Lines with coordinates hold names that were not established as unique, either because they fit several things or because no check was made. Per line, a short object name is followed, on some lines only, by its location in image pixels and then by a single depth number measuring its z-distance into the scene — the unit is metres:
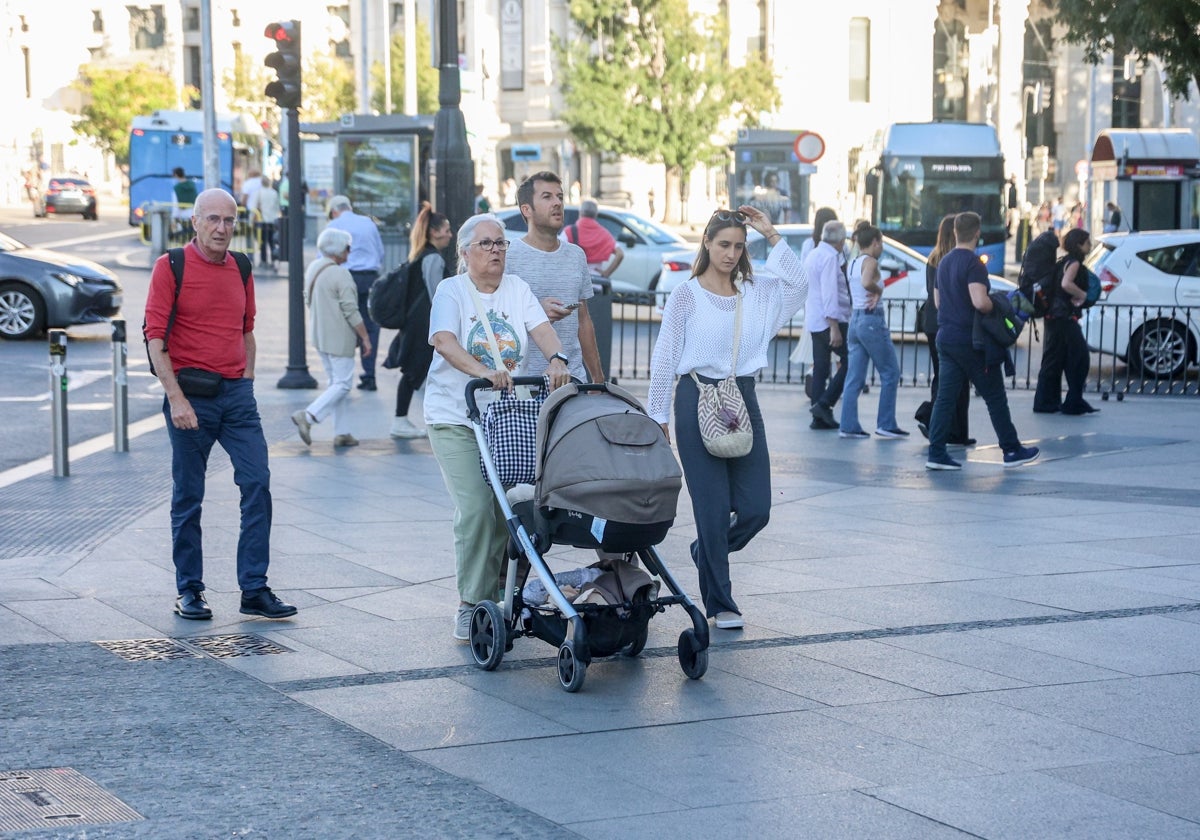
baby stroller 6.05
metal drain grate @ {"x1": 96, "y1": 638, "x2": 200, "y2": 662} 6.67
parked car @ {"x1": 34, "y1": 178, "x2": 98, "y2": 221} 60.72
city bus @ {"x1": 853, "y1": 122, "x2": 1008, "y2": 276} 29.41
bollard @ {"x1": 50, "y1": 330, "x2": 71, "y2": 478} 11.49
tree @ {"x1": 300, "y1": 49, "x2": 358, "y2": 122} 74.44
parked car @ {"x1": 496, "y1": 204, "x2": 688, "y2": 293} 26.70
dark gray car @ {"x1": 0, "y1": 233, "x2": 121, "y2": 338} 21.27
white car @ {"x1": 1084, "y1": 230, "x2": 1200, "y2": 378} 18.22
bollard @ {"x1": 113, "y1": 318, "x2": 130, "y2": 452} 12.68
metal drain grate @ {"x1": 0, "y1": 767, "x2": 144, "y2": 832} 4.70
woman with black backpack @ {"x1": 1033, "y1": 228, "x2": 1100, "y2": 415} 15.13
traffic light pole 16.62
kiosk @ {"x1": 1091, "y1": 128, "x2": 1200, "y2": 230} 33.44
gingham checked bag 6.57
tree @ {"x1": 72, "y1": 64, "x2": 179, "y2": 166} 81.31
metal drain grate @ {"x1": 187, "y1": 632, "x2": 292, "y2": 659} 6.79
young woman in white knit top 7.15
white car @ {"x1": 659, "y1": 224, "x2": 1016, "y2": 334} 21.83
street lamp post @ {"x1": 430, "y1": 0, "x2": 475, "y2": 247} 12.63
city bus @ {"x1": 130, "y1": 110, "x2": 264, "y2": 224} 49.28
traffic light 16.83
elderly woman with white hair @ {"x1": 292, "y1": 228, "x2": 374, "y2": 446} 12.89
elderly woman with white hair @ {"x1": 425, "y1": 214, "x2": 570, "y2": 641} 6.82
